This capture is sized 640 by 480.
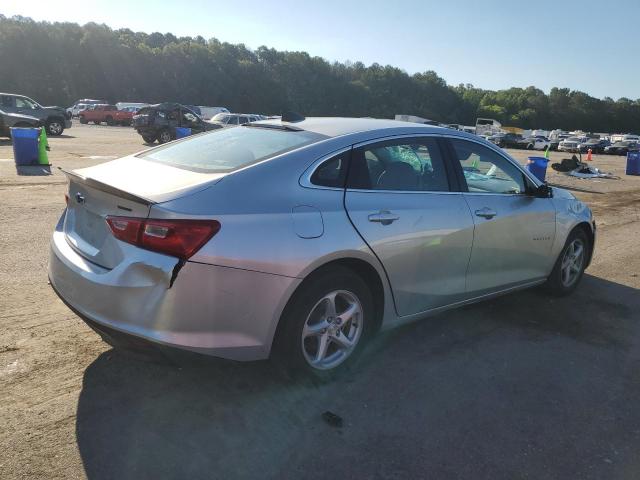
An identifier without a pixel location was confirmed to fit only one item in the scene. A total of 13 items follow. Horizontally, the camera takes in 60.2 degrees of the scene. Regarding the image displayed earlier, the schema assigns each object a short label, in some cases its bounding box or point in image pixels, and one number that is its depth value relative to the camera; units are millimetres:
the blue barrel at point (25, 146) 12594
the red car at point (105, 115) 46594
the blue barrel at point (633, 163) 22250
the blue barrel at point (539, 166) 15336
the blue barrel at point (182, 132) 21359
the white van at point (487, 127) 58506
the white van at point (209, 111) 53378
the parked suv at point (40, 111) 22281
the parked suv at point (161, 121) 22828
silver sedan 2770
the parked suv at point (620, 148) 49750
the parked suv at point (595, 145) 49281
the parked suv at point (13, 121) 20016
